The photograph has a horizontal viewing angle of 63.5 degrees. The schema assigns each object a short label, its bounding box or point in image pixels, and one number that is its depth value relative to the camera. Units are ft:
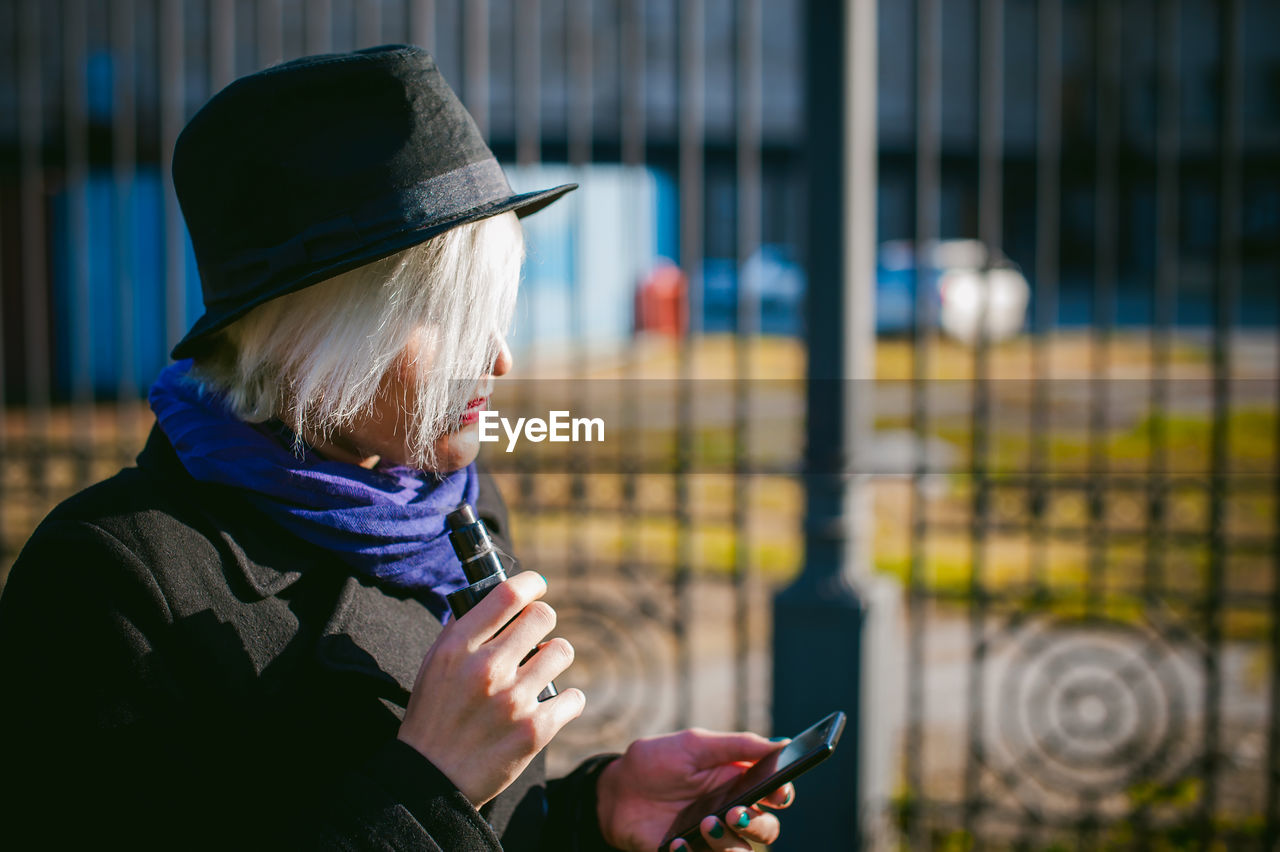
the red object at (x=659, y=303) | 31.59
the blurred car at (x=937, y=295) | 43.29
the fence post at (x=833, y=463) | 9.41
